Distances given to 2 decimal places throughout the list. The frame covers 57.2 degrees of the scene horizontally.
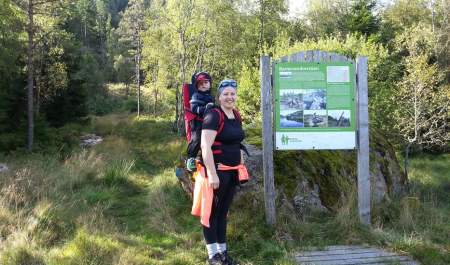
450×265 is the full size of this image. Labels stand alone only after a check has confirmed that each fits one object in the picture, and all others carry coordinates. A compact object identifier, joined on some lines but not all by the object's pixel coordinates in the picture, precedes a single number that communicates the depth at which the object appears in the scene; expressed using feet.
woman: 12.01
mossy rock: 18.81
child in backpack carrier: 13.76
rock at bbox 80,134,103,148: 62.47
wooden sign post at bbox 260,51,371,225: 16.30
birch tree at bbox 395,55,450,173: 56.29
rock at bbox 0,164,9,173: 27.42
